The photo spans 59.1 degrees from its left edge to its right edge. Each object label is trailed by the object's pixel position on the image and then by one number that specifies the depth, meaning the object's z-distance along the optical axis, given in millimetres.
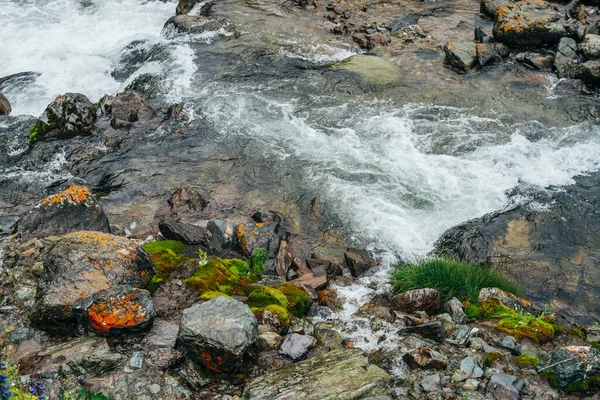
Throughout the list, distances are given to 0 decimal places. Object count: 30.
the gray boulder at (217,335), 5496
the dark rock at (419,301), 7496
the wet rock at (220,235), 9203
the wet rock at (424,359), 5867
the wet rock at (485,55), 15203
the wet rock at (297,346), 6078
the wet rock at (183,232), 9234
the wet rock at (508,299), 7738
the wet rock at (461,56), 15102
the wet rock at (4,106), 13898
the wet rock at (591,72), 13719
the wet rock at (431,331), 6559
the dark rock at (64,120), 12664
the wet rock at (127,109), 13297
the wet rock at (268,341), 6137
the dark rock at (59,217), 8594
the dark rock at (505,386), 5383
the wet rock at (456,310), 7285
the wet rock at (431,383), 5570
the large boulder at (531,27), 15469
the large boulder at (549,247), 8727
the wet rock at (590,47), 14320
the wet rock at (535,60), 14977
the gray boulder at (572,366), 5566
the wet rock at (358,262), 9086
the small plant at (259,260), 8789
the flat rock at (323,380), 5309
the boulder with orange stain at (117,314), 5984
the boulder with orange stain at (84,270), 6305
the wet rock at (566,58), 14484
